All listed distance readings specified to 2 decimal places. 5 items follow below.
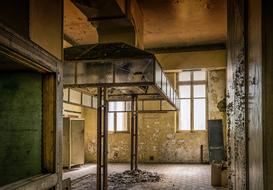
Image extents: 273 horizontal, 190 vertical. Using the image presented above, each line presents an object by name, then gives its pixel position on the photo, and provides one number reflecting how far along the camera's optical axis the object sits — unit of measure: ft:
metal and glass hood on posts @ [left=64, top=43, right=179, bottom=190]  11.35
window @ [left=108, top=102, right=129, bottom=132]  30.04
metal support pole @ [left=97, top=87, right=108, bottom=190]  13.16
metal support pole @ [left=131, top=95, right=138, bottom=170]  20.86
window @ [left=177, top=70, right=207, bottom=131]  28.51
